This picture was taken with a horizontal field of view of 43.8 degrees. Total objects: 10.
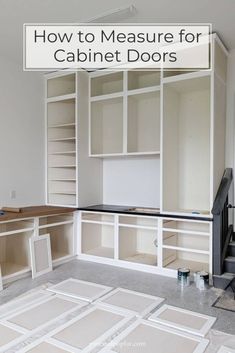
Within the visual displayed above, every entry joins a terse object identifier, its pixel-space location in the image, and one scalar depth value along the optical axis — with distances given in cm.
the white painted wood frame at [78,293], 300
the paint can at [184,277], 333
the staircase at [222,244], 322
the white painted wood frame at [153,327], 209
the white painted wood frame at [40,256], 363
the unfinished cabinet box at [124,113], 421
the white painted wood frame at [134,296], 267
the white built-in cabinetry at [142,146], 372
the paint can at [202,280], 321
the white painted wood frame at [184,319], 235
